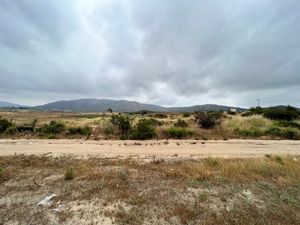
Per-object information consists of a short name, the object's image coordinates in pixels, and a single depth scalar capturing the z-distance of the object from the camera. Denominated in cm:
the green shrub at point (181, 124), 2369
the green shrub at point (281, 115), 3052
